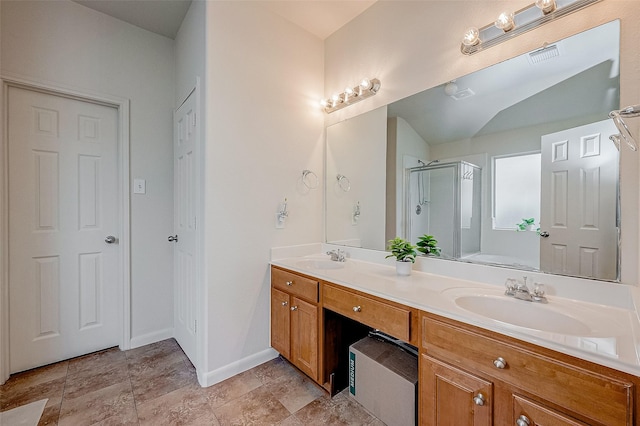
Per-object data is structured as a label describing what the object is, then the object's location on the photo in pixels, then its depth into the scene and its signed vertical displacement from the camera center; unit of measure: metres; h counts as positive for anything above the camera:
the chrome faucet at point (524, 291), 1.16 -0.34
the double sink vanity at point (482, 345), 0.76 -0.48
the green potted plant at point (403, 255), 1.62 -0.26
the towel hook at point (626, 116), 0.83 +0.29
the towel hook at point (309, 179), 2.30 +0.27
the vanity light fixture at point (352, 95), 2.00 +0.90
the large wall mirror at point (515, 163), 1.16 +0.26
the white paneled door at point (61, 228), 1.87 -0.14
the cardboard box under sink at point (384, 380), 1.30 -0.86
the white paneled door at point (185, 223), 1.98 -0.10
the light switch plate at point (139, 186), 2.27 +0.20
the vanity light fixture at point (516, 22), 1.22 +0.91
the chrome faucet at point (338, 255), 2.06 -0.34
